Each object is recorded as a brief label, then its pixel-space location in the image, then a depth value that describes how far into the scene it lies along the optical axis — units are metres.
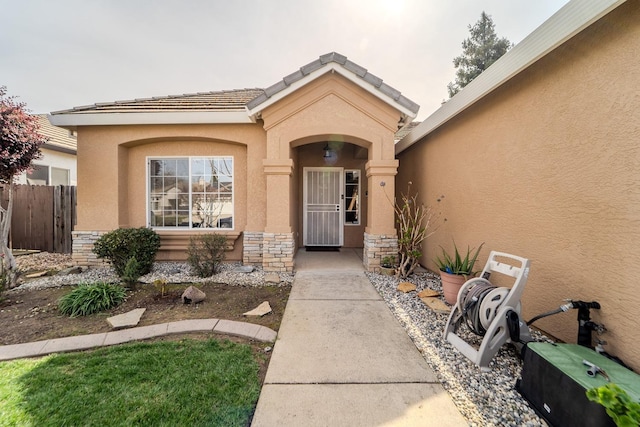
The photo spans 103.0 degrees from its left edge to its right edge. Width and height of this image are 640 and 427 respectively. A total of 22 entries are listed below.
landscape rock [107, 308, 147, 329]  3.51
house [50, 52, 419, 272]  5.86
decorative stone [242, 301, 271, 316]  3.89
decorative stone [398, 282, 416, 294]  4.84
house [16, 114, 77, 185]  9.27
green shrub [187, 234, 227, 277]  5.66
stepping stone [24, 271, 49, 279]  5.61
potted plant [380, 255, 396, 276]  5.75
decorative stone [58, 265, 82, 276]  5.83
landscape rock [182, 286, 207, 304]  4.25
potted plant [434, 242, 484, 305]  4.19
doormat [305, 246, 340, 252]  8.27
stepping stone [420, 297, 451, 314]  3.98
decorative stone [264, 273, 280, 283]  5.39
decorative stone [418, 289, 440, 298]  4.56
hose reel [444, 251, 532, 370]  2.60
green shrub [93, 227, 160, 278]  5.25
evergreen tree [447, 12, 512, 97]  14.42
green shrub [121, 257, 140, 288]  4.74
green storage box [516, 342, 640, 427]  1.72
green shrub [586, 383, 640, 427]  1.23
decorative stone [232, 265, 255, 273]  6.01
